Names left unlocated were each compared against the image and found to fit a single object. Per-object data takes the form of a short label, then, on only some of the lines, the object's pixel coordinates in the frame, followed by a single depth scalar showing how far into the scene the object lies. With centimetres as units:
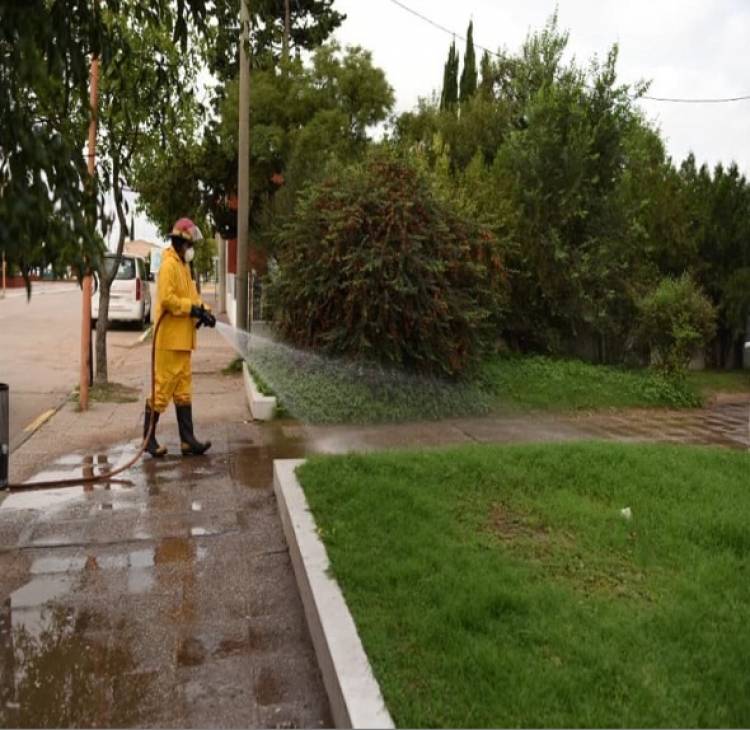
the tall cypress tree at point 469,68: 2866
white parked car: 2233
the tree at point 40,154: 290
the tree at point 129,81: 358
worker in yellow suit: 751
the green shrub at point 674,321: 1142
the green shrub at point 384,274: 938
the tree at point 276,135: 1422
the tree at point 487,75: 2449
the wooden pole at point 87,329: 848
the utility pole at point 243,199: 1236
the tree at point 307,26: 1931
